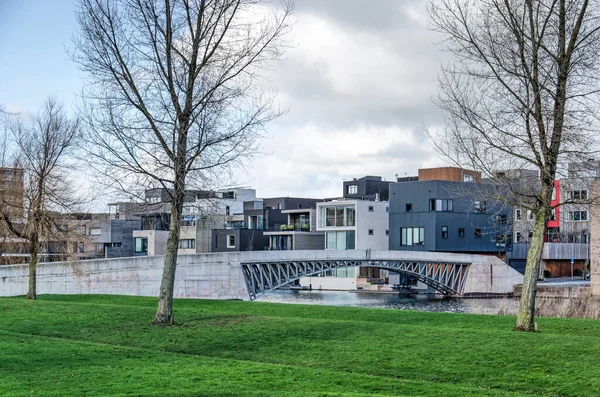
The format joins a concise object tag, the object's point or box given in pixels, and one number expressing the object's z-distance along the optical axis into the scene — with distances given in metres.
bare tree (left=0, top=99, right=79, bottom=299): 35.66
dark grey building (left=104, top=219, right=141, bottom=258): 95.38
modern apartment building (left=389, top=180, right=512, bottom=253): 79.69
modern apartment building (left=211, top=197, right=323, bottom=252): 90.12
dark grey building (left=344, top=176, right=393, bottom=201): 105.56
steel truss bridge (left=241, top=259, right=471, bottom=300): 56.12
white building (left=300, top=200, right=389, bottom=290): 82.44
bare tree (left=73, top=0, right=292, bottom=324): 22.59
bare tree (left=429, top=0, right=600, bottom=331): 19.91
